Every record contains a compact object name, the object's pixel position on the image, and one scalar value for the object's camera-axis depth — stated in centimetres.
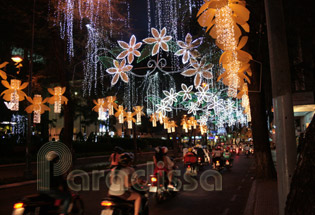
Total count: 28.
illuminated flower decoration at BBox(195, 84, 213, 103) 1864
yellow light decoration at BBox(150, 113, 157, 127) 2781
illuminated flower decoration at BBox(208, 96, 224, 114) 2467
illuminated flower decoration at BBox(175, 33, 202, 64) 1269
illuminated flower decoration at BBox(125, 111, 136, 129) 2442
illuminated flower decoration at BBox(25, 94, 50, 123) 1622
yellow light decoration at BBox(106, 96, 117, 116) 1951
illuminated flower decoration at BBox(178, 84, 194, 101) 1875
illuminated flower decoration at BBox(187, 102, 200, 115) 2486
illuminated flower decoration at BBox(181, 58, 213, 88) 1340
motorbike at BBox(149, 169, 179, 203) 1023
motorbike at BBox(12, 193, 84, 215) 539
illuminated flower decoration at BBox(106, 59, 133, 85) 1324
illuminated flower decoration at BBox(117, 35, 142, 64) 1248
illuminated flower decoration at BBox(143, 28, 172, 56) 1216
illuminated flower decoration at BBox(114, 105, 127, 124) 2316
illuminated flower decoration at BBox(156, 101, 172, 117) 2309
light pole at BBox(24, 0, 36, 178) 1772
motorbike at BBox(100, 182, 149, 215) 606
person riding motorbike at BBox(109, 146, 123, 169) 790
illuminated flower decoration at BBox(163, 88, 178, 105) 2069
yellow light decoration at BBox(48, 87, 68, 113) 1605
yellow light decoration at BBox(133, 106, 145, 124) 2451
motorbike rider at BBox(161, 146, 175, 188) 1073
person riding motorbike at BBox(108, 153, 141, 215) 650
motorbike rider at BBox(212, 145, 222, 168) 1962
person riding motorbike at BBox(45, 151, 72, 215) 596
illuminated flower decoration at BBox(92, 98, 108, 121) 1941
